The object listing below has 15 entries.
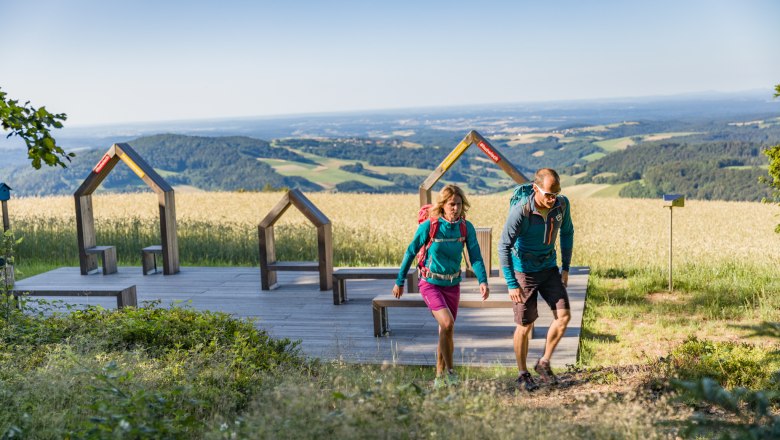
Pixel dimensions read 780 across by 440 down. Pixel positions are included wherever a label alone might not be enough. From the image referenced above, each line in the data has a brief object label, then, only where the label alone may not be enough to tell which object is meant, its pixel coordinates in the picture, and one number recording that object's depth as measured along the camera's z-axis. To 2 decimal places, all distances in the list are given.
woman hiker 6.66
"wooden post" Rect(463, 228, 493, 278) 12.16
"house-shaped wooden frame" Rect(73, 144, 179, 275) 13.10
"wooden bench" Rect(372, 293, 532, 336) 8.62
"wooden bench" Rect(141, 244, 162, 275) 13.62
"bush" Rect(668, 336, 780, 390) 6.75
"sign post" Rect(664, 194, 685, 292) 11.17
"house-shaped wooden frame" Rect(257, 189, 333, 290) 11.62
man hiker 6.55
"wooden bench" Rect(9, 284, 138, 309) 9.93
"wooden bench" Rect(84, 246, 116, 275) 13.69
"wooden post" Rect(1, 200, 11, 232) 10.95
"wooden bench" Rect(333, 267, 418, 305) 10.79
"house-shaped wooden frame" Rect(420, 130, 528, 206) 11.80
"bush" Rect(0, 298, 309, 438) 4.87
